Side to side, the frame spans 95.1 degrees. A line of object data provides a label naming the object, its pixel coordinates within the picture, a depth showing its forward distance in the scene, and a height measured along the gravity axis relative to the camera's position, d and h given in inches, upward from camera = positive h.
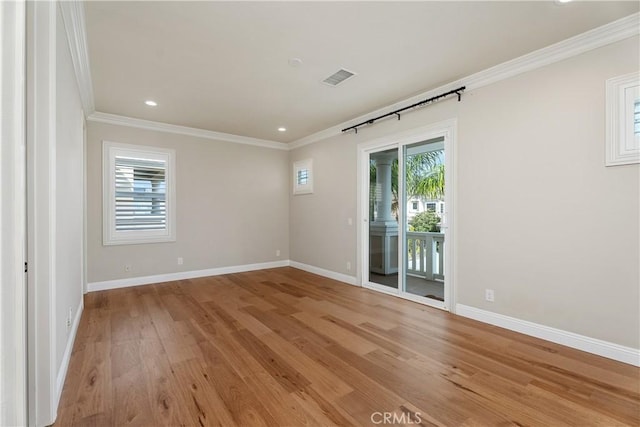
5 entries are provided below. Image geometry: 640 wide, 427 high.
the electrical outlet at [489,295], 122.9 -35.4
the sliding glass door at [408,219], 148.2 -4.2
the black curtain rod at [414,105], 132.2 +54.5
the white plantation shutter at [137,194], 178.1 +11.3
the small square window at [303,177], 230.1 +28.7
